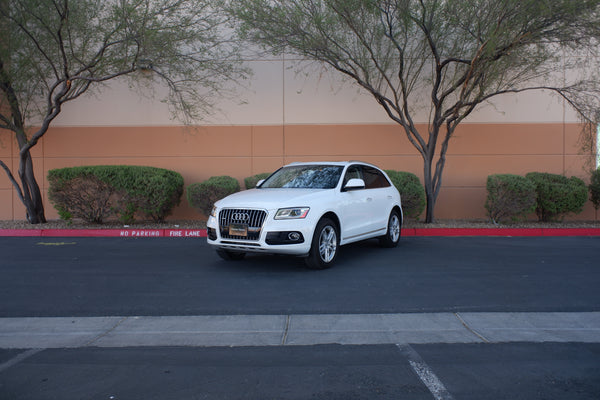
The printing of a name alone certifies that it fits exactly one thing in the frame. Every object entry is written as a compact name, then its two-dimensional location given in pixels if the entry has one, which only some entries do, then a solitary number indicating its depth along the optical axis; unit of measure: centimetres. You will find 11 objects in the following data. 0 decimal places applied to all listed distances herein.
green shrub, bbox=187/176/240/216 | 1248
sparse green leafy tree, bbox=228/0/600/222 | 1012
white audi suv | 712
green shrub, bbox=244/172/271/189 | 1301
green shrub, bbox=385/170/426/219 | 1238
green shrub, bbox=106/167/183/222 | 1231
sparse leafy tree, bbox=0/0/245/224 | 1081
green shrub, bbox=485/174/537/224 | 1230
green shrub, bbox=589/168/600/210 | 1308
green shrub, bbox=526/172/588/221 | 1271
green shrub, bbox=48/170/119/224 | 1239
